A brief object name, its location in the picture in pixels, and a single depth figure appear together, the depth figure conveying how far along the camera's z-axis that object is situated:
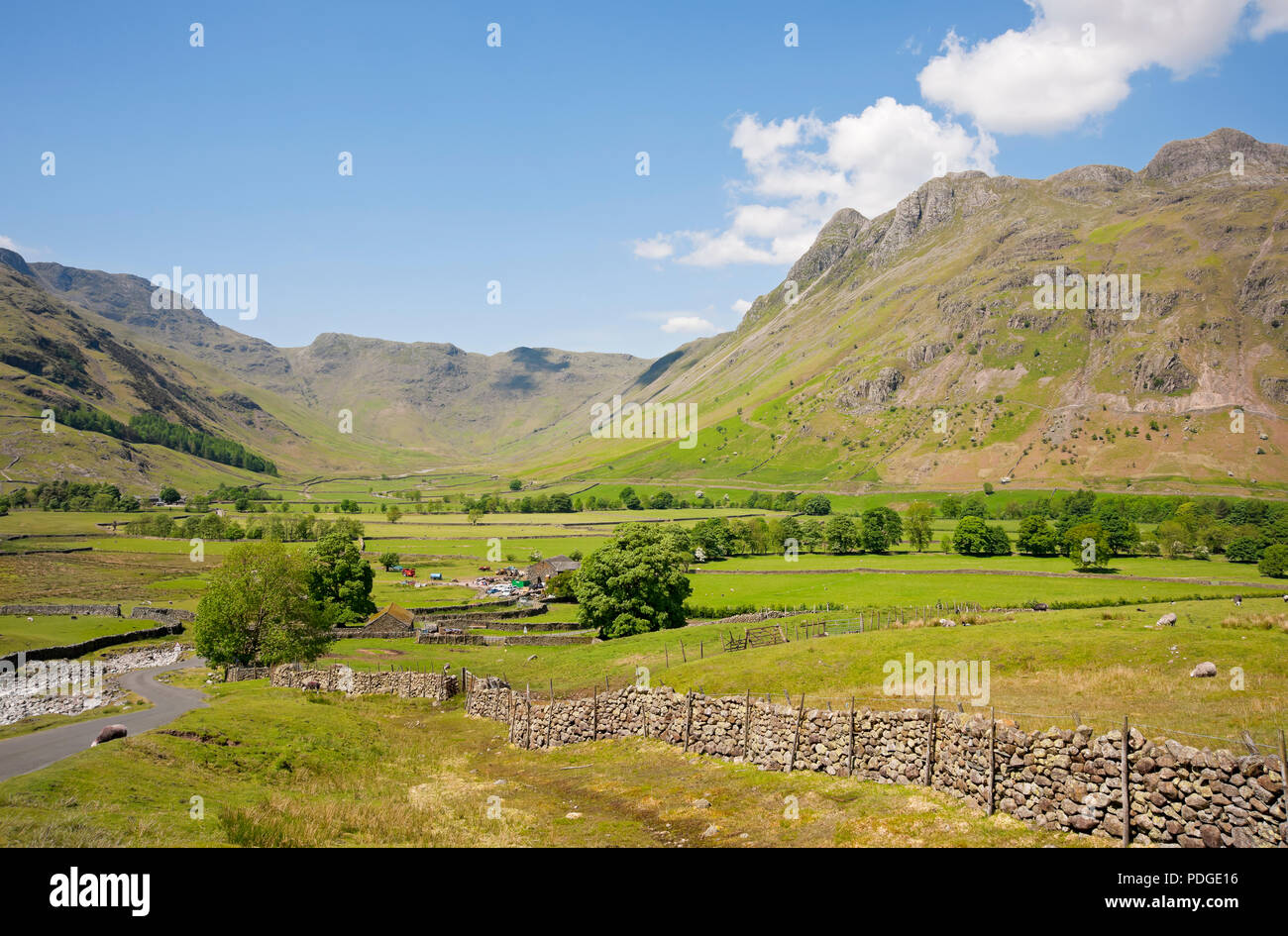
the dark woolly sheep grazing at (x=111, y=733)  24.84
